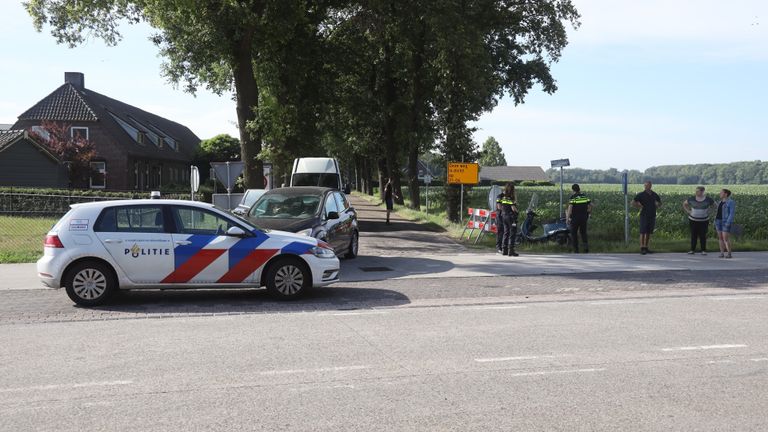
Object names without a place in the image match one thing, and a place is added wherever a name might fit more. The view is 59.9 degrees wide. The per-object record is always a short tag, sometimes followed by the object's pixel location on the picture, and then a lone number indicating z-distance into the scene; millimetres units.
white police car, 9531
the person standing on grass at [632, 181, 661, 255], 16766
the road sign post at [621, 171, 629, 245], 18312
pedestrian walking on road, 30906
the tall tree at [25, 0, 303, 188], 19141
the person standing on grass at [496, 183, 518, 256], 15734
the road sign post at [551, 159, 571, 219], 18828
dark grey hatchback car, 13047
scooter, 18359
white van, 27453
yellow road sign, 24000
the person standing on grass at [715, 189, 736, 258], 15922
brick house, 47656
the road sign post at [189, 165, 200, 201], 17392
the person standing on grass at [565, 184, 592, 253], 17000
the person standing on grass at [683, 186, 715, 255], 16594
